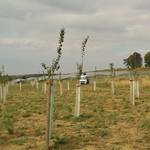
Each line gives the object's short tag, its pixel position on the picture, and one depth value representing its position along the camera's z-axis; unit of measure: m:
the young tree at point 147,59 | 88.81
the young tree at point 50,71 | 10.75
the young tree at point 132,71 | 23.16
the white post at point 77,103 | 16.94
